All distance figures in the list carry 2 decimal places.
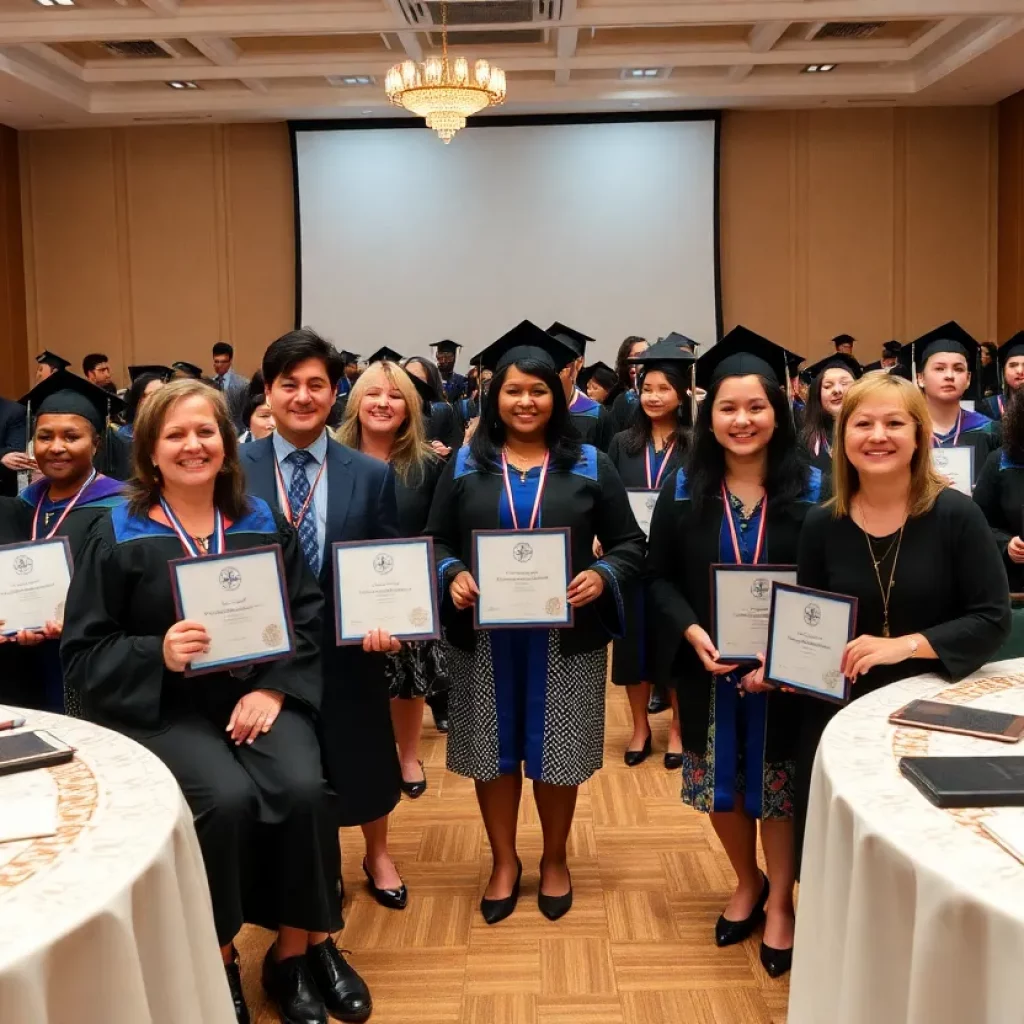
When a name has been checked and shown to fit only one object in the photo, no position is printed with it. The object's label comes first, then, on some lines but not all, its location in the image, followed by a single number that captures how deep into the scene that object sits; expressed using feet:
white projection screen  46.32
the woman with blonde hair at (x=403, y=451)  14.42
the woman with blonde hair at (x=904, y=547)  8.86
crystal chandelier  31.58
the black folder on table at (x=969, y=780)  6.17
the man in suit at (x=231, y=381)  18.93
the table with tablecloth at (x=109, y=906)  5.11
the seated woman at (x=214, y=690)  8.82
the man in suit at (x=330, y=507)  10.93
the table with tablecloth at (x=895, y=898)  5.26
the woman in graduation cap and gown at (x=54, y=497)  11.43
